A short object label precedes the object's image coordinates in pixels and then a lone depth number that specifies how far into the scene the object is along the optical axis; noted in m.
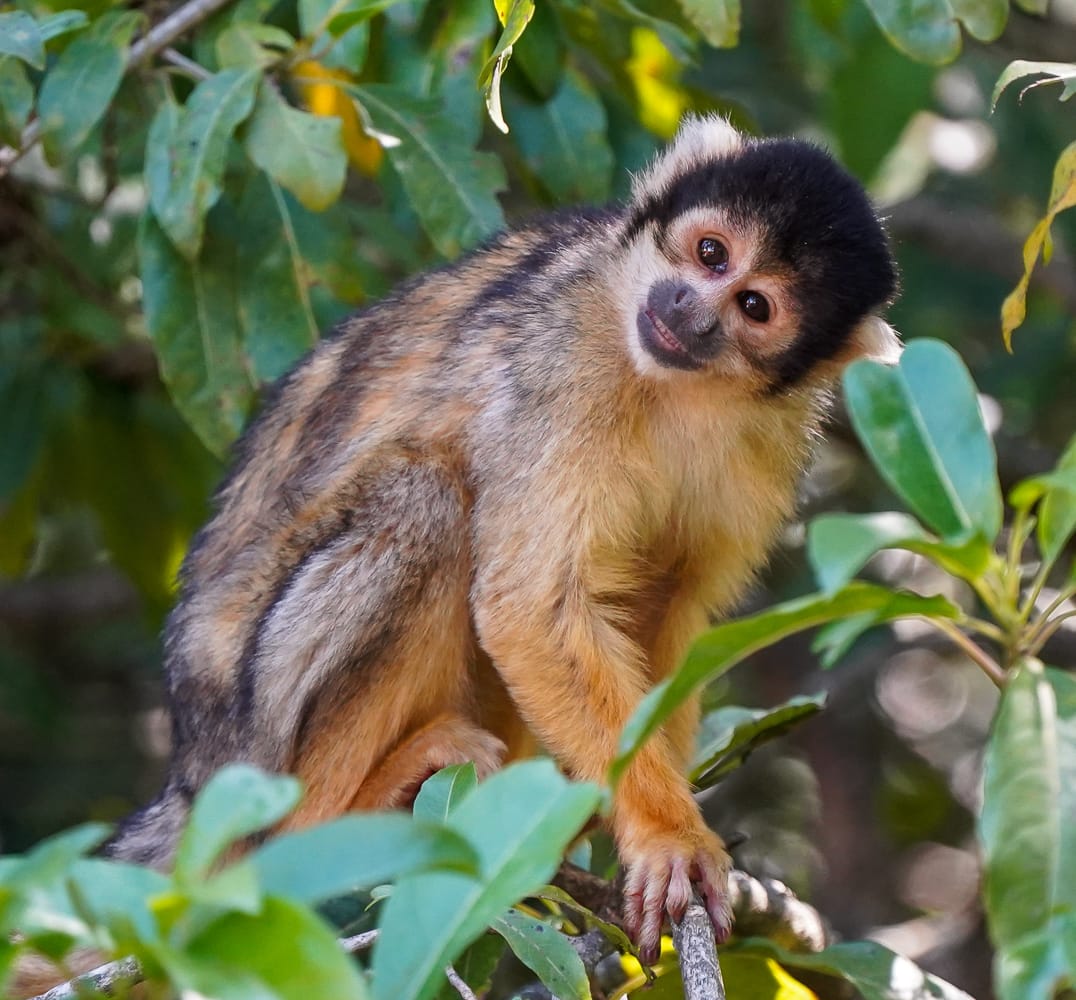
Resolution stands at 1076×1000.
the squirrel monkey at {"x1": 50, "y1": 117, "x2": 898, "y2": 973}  7.43
